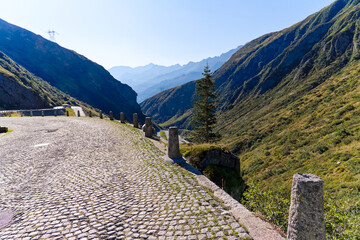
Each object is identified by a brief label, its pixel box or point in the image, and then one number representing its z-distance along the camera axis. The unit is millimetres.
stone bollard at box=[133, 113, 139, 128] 24867
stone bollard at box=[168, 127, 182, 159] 11383
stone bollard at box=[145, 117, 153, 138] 19361
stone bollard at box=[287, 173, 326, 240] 4191
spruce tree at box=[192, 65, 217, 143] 32875
